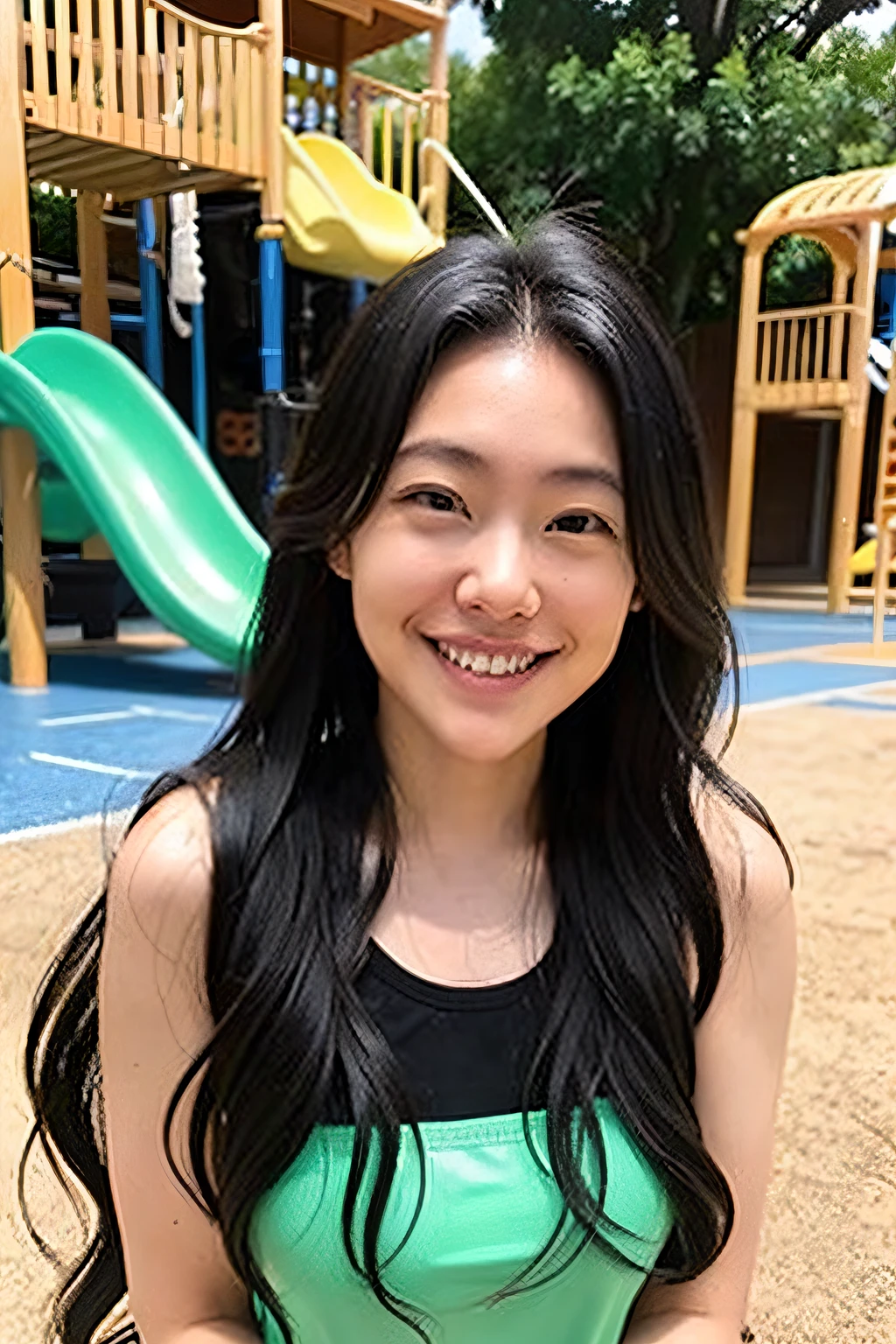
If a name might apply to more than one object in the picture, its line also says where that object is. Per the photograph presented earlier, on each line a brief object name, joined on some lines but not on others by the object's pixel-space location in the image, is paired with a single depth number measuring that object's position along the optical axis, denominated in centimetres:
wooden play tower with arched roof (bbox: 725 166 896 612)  945
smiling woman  72
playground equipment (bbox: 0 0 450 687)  455
